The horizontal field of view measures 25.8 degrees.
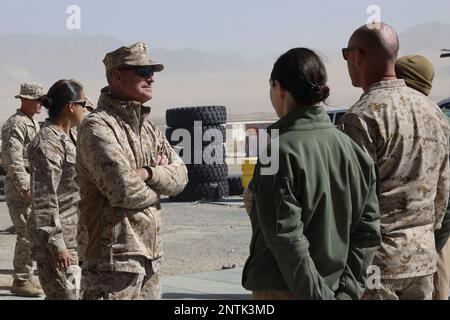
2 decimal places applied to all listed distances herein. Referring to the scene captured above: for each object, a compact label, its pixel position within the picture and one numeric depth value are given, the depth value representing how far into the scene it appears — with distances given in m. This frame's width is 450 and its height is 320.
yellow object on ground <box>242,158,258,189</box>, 15.58
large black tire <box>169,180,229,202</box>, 17.06
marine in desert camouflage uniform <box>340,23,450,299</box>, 4.27
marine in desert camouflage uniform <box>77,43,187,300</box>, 4.63
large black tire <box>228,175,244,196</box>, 17.89
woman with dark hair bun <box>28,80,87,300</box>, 5.80
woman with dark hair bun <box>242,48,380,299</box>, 3.45
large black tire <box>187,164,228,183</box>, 17.03
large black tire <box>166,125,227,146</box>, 17.11
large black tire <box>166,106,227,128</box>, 17.03
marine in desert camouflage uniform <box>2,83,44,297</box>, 8.53
